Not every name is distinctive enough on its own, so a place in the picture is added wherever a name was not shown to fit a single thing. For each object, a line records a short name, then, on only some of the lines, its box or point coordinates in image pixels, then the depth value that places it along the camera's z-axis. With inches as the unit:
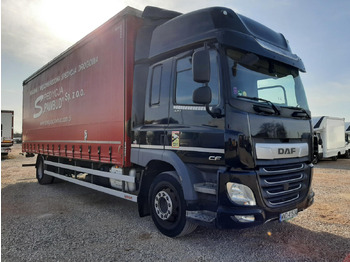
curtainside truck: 128.2
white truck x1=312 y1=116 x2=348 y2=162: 618.2
